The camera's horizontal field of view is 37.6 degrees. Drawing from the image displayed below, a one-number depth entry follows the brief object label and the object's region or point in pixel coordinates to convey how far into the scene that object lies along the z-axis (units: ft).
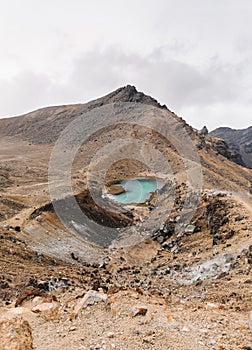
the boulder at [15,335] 20.75
